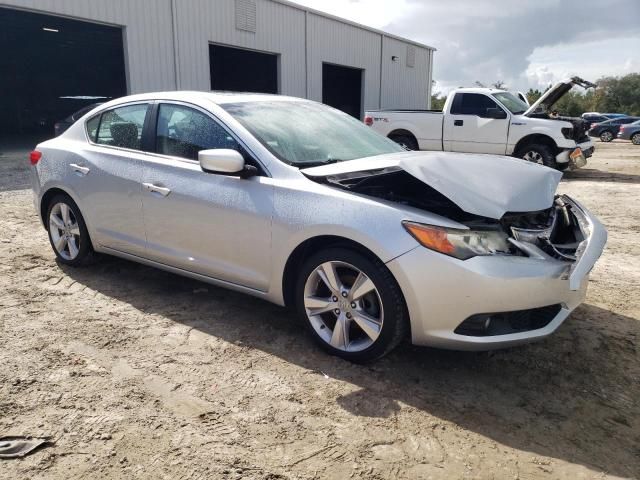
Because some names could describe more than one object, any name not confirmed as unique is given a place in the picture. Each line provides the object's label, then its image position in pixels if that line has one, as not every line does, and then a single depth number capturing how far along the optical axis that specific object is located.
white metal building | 14.09
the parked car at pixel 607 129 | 28.45
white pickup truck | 11.09
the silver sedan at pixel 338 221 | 2.80
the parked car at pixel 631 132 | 25.17
